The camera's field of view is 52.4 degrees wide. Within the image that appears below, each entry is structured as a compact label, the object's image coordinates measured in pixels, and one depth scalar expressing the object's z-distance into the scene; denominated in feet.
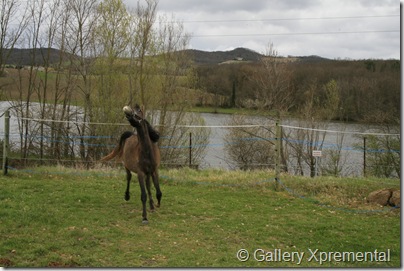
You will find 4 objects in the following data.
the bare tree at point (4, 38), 68.39
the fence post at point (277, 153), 33.94
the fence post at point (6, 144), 35.12
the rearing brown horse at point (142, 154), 23.72
